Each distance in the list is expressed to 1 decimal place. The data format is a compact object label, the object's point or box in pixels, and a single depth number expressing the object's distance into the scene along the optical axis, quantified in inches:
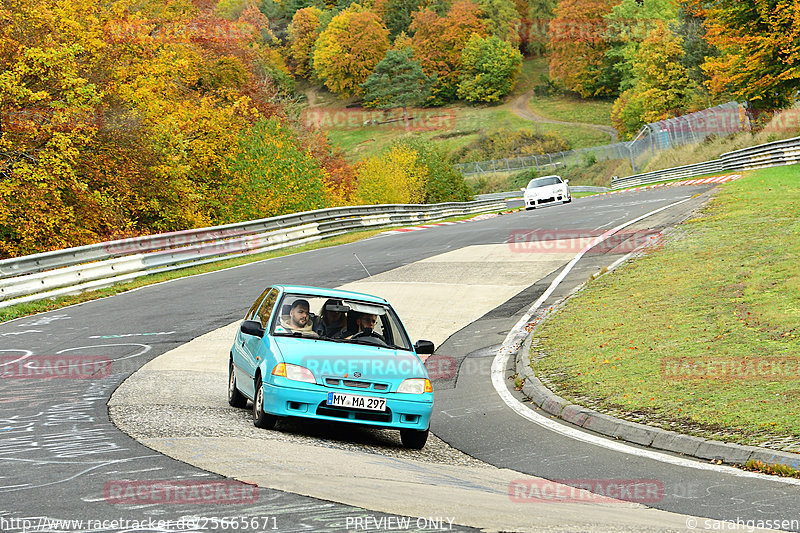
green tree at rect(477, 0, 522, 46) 5959.6
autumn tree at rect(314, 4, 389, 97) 5895.7
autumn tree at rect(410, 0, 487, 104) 5693.9
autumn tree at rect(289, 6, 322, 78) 6535.4
